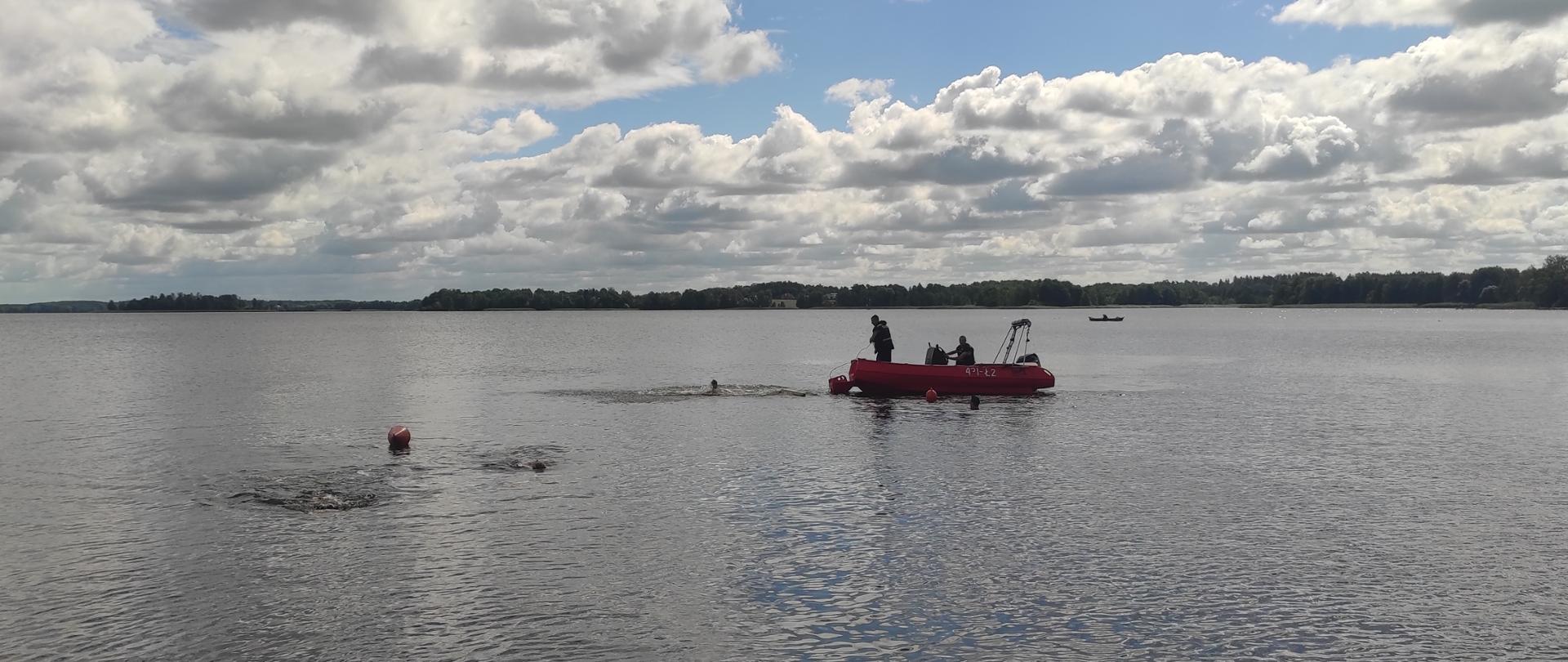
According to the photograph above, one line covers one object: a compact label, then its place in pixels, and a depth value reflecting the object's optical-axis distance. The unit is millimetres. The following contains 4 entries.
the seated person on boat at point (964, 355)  46125
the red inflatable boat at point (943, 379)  45031
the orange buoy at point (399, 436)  29922
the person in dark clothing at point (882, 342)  46434
